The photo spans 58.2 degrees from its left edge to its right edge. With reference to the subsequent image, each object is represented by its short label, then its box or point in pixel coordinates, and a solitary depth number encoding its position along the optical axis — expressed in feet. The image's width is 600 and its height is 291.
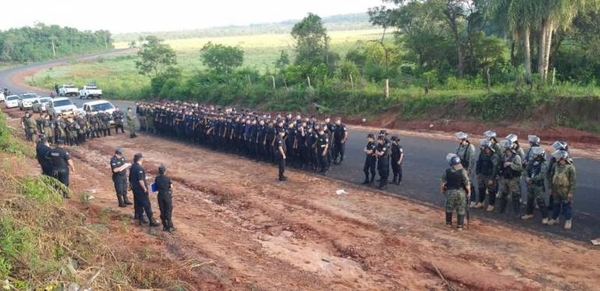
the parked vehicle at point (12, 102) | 132.36
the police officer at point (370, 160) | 46.56
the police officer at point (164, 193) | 36.09
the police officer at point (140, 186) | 37.60
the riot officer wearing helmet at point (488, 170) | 37.96
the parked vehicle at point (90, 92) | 151.02
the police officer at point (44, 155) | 43.57
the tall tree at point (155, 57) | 167.63
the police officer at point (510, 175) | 36.43
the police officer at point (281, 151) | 50.44
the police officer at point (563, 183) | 33.35
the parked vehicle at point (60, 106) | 95.50
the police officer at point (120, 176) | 42.42
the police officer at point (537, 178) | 34.86
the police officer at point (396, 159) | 46.06
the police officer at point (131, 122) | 82.79
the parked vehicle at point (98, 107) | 91.35
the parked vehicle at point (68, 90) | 163.22
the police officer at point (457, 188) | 34.68
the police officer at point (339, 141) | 55.57
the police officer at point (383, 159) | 45.46
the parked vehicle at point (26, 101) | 124.15
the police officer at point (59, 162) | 43.34
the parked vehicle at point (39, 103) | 114.48
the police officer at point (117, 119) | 86.89
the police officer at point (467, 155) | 40.96
